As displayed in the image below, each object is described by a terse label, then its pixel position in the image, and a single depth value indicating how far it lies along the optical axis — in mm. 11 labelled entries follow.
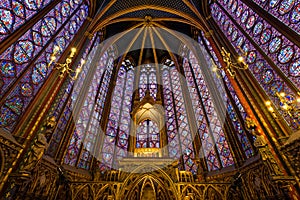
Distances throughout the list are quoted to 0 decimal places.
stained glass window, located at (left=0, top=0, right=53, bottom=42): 6125
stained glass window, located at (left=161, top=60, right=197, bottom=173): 11305
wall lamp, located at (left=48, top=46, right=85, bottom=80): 5405
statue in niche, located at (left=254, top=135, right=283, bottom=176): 5559
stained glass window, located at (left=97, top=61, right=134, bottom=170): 11188
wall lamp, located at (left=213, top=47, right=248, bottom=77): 6412
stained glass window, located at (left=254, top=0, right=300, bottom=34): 6102
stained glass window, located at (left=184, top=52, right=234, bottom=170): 9430
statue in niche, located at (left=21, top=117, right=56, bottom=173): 5527
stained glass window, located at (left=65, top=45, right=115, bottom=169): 9484
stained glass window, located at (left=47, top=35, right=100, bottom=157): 8055
